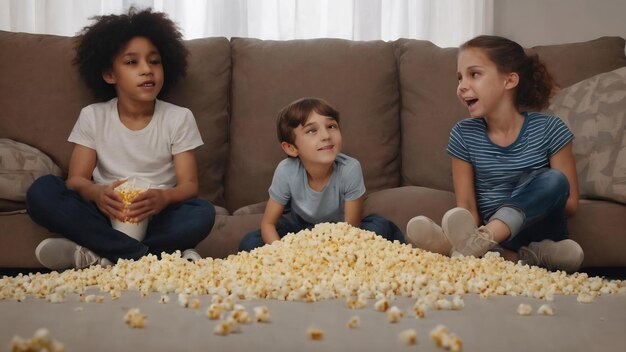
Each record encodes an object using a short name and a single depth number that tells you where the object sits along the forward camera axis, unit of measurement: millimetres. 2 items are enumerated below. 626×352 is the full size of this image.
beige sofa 2926
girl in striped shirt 2289
